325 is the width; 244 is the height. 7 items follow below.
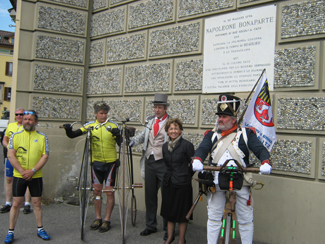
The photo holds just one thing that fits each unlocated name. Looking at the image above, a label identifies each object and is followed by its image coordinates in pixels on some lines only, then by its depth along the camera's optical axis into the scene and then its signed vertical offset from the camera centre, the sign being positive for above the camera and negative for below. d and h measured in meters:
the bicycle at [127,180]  4.57 -0.82
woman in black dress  4.38 -0.69
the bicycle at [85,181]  4.61 -0.86
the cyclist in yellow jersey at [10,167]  6.12 -0.85
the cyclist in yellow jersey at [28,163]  4.51 -0.58
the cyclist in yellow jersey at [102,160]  5.11 -0.54
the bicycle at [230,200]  3.33 -0.69
